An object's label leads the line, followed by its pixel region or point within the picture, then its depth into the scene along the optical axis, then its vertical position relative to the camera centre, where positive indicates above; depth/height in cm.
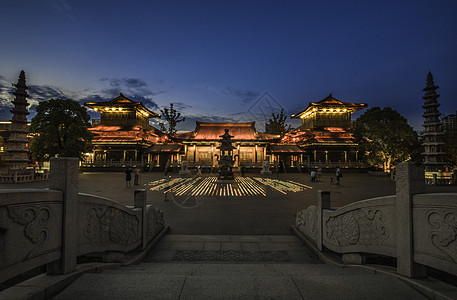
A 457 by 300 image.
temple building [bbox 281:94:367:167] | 3566 +462
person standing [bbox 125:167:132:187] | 1468 -109
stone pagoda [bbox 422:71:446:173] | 2027 +296
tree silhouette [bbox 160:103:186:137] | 5056 +1027
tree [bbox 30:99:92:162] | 2217 +333
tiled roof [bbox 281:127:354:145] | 3597 +464
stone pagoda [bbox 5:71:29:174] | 1930 +269
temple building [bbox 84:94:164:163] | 3516 +511
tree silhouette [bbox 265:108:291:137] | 5749 +1046
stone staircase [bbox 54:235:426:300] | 225 -150
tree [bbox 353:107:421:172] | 2552 +310
